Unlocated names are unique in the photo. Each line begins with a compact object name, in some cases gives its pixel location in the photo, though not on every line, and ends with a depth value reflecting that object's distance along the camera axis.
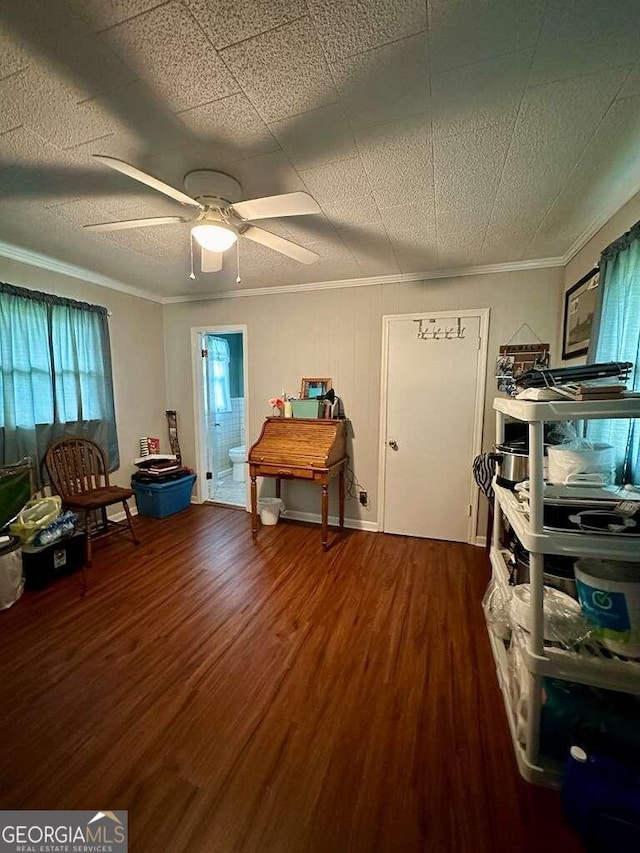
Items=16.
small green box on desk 3.12
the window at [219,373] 4.28
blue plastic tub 3.41
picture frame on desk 3.23
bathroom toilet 4.43
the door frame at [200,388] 3.52
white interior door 2.79
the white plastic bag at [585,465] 1.16
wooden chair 2.62
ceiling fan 1.36
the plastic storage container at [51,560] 2.15
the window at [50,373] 2.43
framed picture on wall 1.92
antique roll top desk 2.78
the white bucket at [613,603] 0.97
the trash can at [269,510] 3.30
